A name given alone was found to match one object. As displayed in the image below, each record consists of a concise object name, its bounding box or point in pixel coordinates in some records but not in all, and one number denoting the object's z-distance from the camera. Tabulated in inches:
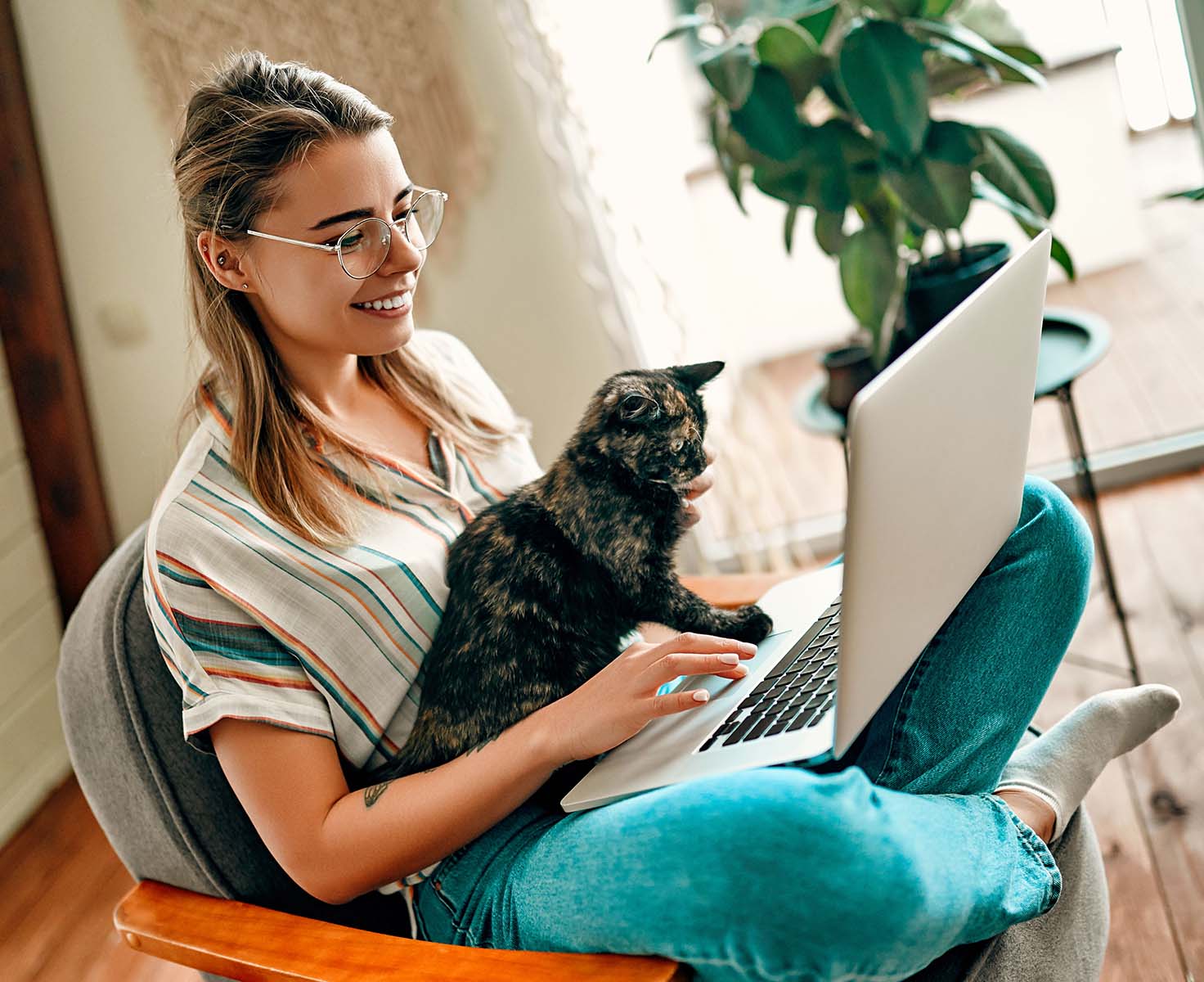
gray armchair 40.0
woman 37.7
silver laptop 32.2
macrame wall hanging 89.3
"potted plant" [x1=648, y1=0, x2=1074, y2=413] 69.1
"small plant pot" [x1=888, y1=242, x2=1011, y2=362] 75.5
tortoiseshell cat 44.6
